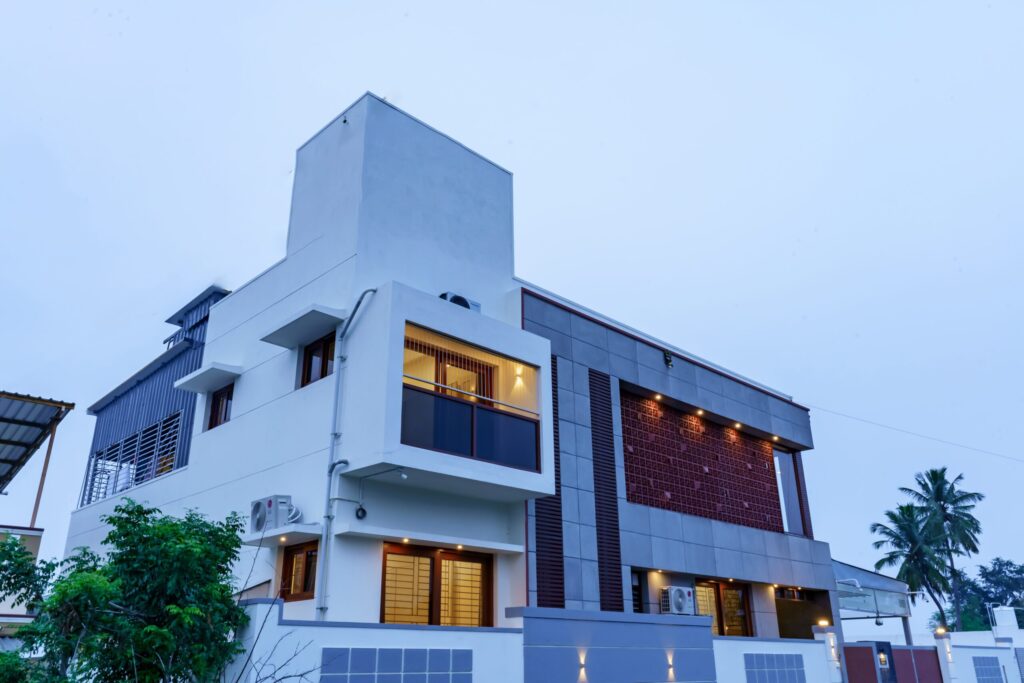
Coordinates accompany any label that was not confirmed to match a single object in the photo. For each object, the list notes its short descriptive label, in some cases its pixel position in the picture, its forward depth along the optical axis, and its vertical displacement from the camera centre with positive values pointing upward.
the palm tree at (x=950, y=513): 47.47 +9.10
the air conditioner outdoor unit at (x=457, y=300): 13.41 +6.01
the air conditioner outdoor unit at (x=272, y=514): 11.66 +2.31
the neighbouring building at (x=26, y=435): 17.55 +5.73
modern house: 11.45 +3.65
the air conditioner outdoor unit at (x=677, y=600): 15.48 +1.40
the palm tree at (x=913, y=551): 47.56 +6.97
